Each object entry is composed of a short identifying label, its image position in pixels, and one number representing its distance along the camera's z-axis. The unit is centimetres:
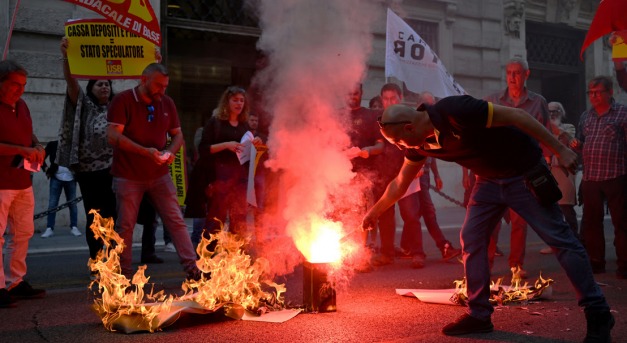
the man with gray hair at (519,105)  590
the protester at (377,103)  737
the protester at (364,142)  627
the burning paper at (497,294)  471
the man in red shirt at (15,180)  493
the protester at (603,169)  630
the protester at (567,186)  742
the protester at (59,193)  969
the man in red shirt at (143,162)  534
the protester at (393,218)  669
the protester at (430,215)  705
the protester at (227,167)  640
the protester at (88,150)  603
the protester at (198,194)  653
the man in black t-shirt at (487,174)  363
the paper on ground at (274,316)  418
